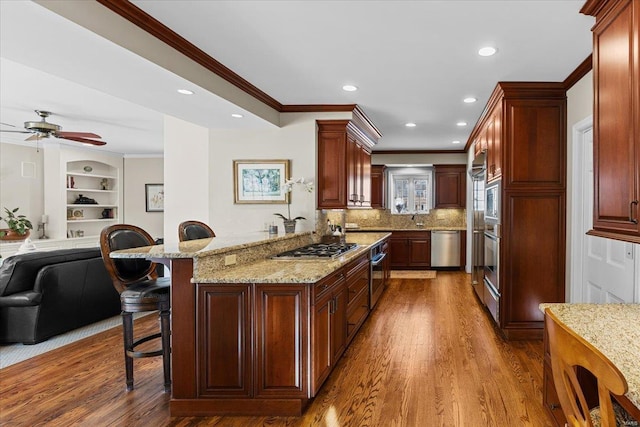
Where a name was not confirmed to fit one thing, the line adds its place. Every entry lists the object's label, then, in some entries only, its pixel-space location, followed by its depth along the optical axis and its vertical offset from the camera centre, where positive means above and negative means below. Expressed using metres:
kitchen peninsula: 2.53 -0.82
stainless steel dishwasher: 8.52 -0.82
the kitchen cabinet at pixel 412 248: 8.59 -0.84
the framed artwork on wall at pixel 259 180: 4.72 +0.33
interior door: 2.83 -0.42
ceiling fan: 5.20 +1.02
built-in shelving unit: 8.33 +0.26
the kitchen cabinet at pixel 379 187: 8.92 +0.47
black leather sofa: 3.81 -0.82
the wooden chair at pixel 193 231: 4.01 -0.23
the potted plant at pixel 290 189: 4.46 +0.21
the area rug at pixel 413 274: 7.84 -1.32
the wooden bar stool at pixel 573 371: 1.03 -0.44
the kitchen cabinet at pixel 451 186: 8.77 +0.47
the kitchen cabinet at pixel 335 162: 4.77 +0.55
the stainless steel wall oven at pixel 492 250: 4.16 -0.46
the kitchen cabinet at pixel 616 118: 1.76 +0.42
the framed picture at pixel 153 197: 9.18 +0.26
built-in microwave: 4.16 +0.06
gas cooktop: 3.51 -0.41
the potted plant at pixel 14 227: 6.91 -0.31
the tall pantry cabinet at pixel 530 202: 3.92 +0.05
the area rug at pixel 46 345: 3.54 -1.28
